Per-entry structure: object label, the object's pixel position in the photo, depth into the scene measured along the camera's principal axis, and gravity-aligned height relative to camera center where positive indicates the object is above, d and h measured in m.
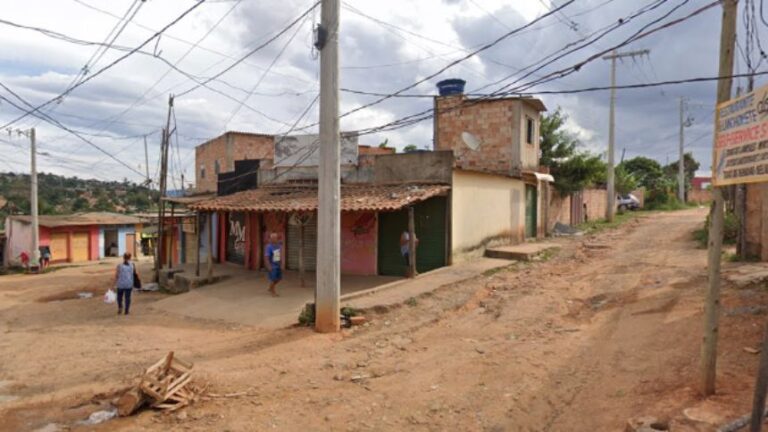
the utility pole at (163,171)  18.41 +1.15
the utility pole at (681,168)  40.20 +2.87
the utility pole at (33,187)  27.84 +0.81
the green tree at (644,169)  53.06 +3.82
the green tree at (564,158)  27.86 +2.47
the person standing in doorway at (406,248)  13.83 -1.29
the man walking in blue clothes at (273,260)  12.54 -1.49
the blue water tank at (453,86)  20.98 +4.95
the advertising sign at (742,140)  4.08 +0.56
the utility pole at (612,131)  27.53 +3.99
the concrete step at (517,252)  16.14 -1.65
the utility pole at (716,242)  4.64 -0.36
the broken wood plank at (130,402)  5.86 -2.39
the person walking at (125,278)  12.78 -2.00
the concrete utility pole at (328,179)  9.20 +0.43
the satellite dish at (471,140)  20.27 +2.60
